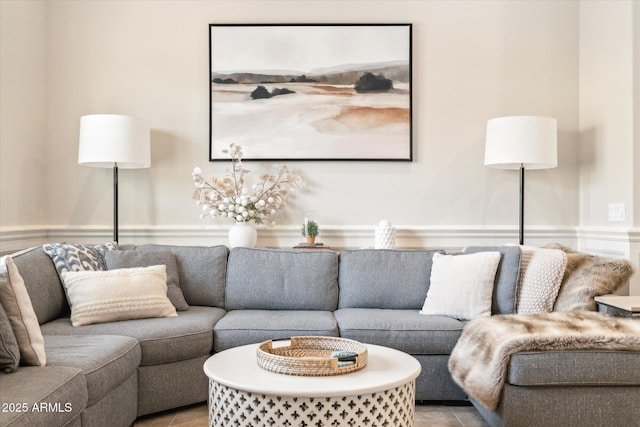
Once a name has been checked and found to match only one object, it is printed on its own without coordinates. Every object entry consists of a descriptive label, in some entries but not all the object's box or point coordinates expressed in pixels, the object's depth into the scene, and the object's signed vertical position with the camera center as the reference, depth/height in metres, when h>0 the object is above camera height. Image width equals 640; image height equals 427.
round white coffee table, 1.59 -0.59
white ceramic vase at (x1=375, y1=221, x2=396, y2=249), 3.46 -0.18
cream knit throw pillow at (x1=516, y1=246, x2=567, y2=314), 2.75 -0.38
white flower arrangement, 3.46 +0.10
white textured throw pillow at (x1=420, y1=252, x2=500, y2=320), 2.80 -0.43
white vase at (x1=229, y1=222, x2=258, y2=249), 3.43 -0.19
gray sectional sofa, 1.94 -0.59
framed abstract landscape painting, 3.68 +0.82
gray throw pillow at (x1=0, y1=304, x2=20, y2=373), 1.72 -0.47
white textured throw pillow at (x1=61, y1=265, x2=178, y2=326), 2.57 -0.45
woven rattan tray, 1.74 -0.53
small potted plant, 3.49 -0.16
